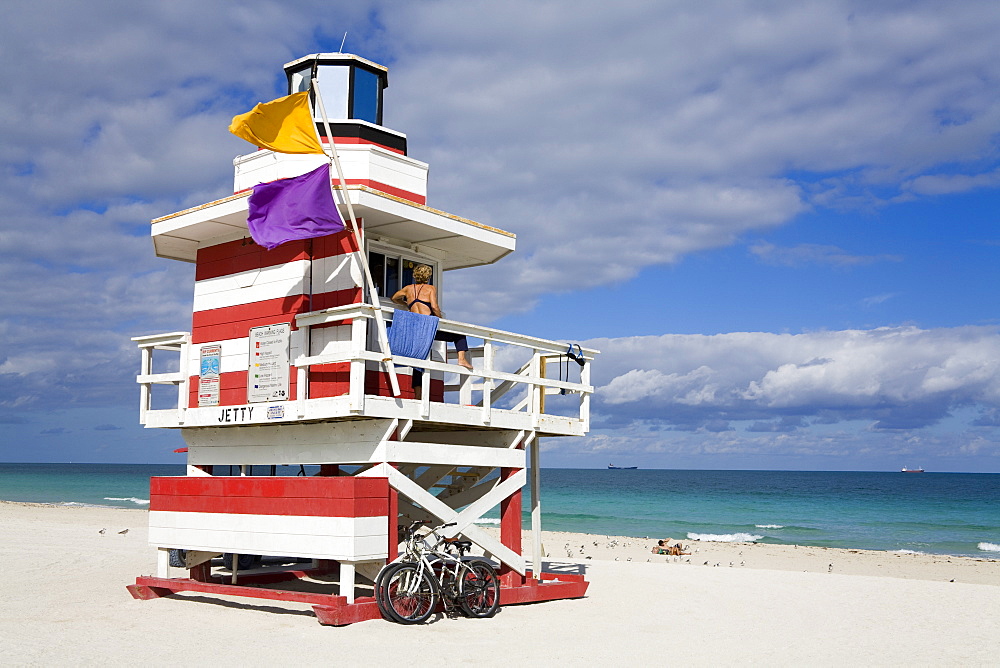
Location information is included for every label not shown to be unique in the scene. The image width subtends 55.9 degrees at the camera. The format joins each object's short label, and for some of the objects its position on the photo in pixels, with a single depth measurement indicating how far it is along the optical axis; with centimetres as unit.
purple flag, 1099
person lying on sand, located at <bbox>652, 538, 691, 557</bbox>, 2731
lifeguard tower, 1088
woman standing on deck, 1198
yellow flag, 1097
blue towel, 1126
